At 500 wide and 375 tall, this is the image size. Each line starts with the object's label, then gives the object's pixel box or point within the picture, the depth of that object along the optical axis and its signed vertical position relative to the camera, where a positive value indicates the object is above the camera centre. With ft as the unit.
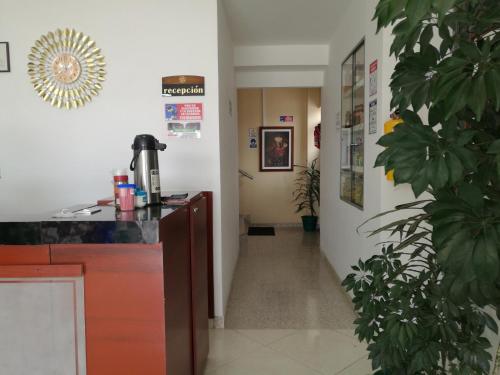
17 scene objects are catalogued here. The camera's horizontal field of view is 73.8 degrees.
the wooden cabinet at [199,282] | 5.90 -2.27
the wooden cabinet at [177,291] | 4.28 -1.83
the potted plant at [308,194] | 19.42 -1.82
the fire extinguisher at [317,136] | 19.81 +1.63
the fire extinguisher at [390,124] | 6.69 +0.80
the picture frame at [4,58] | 8.29 +2.71
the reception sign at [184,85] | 8.17 +1.95
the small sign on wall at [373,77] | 7.50 +1.97
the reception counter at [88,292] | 3.96 -1.54
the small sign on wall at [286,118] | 20.42 +2.79
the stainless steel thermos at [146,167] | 5.20 -0.03
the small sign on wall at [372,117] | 7.54 +1.05
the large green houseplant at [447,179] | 2.50 -0.14
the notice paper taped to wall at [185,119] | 8.26 +1.13
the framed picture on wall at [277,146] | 20.48 +1.10
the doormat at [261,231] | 19.04 -3.97
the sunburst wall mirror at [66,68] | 8.17 +2.42
